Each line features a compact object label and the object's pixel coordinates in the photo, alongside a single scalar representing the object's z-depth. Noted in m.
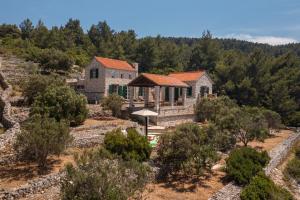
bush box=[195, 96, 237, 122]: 37.09
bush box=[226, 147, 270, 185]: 20.70
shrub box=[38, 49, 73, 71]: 49.34
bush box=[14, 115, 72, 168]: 16.64
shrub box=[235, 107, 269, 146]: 28.42
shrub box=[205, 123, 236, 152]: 21.70
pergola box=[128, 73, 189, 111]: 35.00
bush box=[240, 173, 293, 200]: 18.62
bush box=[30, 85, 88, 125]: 25.48
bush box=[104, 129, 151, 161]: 19.91
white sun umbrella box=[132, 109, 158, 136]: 24.74
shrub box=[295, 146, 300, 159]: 34.03
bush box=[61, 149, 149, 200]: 11.55
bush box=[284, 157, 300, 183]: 27.86
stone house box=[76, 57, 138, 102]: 40.56
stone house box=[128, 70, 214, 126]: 34.81
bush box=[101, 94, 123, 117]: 33.28
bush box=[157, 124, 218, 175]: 19.31
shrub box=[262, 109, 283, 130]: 40.09
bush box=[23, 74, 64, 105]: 30.34
